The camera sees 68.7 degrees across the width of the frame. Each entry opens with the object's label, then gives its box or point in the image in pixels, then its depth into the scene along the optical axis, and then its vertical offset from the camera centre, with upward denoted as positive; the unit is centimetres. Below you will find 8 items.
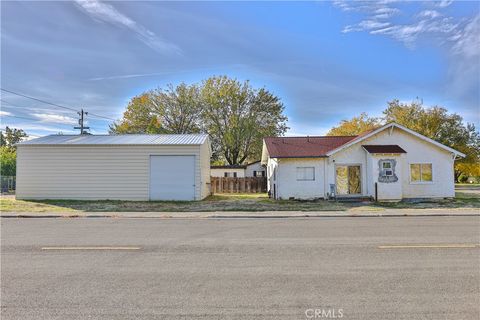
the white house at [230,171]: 3916 +70
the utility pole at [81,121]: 3814 +607
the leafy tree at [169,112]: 4675 +870
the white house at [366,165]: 2272 +80
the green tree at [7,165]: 3844 +130
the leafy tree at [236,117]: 4494 +786
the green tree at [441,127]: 4144 +608
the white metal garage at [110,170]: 2142 +43
